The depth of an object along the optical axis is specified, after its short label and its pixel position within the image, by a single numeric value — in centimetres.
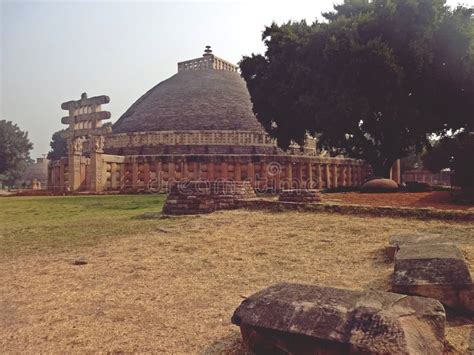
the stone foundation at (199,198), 927
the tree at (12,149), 4222
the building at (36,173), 5332
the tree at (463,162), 1003
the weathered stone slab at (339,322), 178
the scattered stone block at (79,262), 455
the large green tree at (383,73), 1499
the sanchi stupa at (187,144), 1970
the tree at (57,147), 5038
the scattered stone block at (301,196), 934
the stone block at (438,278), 271
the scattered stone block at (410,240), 428
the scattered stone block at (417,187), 1474
